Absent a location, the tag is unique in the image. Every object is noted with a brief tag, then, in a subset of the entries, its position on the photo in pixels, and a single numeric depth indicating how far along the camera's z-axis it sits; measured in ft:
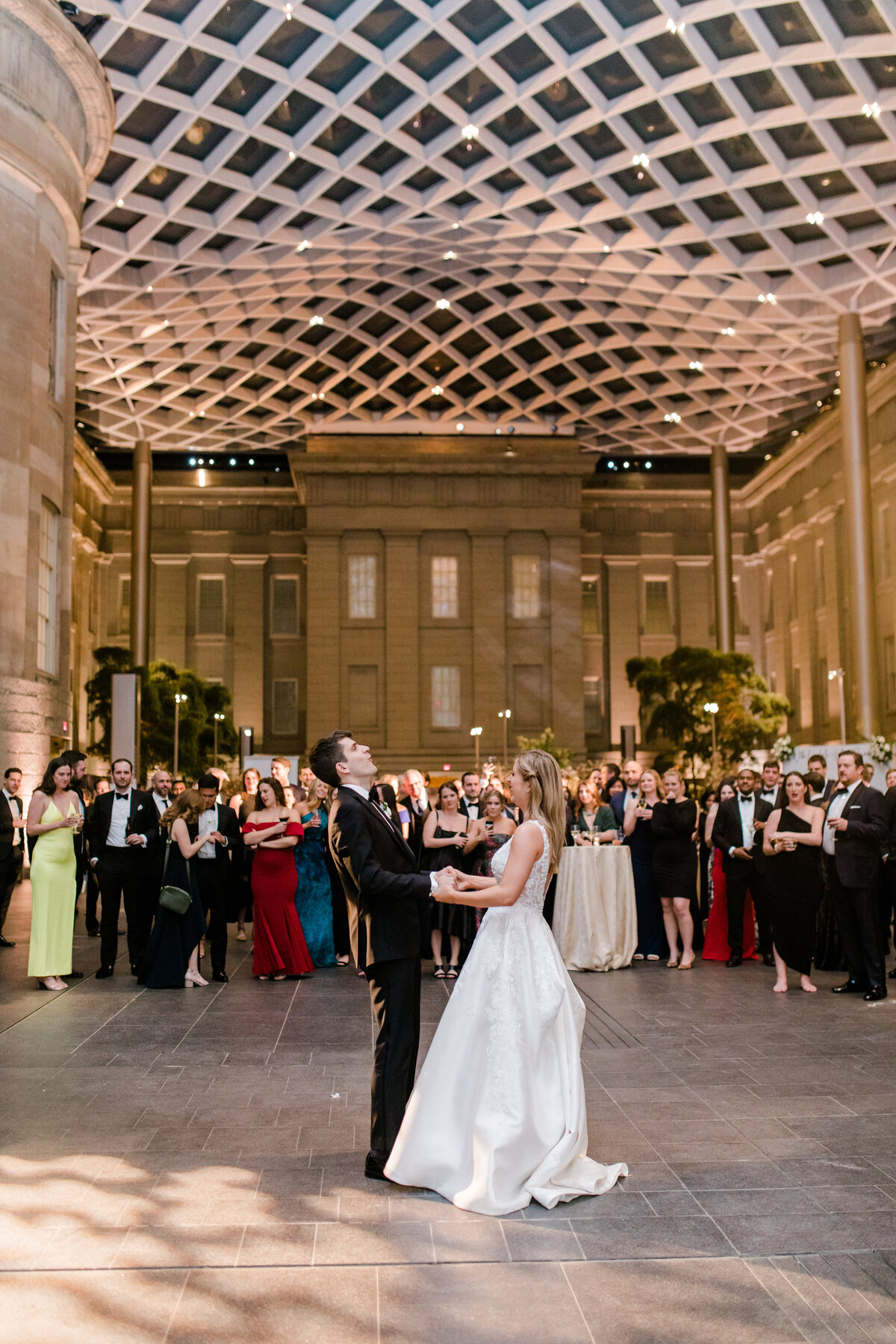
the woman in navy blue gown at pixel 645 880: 38.78
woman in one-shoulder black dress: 31.48
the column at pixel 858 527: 112.78
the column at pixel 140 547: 160.35
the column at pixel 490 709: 160.76
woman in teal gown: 37.17
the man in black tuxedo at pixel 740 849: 36.22
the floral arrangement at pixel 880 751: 65.31
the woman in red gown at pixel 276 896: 34.22
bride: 14.83
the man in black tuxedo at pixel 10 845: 37.86
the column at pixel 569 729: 161.68
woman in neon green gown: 31.60
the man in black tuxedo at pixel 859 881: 30.60
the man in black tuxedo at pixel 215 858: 35.04
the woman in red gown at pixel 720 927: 38.68
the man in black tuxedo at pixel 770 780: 37.96
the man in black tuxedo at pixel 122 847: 34.17
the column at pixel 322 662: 161.99
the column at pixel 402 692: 162.71
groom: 15.93
